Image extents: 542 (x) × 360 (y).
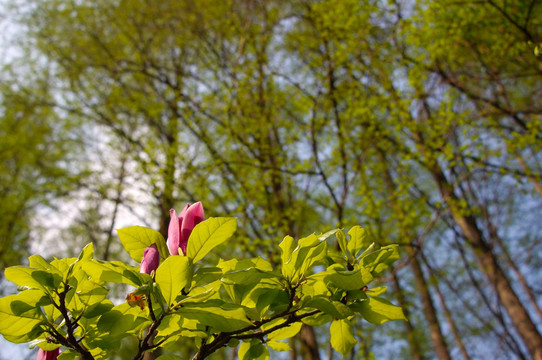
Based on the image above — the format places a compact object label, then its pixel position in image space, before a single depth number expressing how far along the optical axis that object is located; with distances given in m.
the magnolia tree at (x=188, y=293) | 0.60
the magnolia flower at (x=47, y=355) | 0.72
